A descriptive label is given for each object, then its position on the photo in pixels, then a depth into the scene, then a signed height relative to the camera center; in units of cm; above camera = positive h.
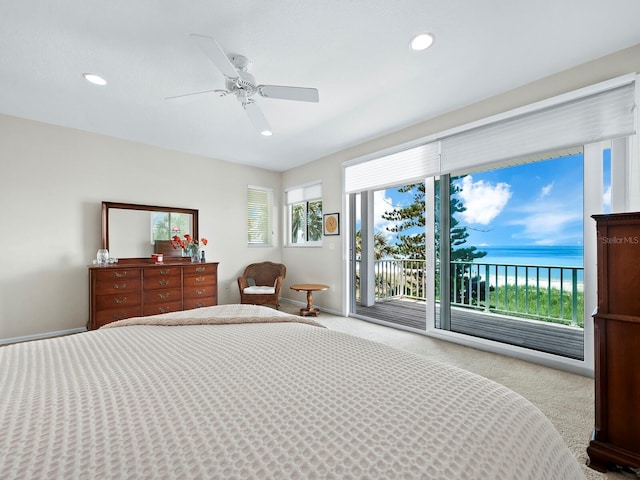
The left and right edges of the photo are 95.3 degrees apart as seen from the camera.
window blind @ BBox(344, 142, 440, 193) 347 +94
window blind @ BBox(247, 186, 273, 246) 547 +49
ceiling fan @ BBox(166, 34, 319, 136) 203 +122
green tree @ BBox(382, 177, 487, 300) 442 +18
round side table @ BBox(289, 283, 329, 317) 441 -82
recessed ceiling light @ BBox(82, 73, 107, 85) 253 +146
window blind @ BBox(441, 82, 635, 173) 226 +97
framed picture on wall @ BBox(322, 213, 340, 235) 467 +28
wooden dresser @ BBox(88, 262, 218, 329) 346 -61
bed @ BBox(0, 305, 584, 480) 55 -41
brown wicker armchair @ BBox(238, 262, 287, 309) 449 -72
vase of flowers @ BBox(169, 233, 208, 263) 446 -6
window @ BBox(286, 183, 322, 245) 519 +51
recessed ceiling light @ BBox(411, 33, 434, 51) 207 +145
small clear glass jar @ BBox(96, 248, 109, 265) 377 -18
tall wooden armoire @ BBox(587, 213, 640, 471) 146 -56
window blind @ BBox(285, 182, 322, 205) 512 +88
